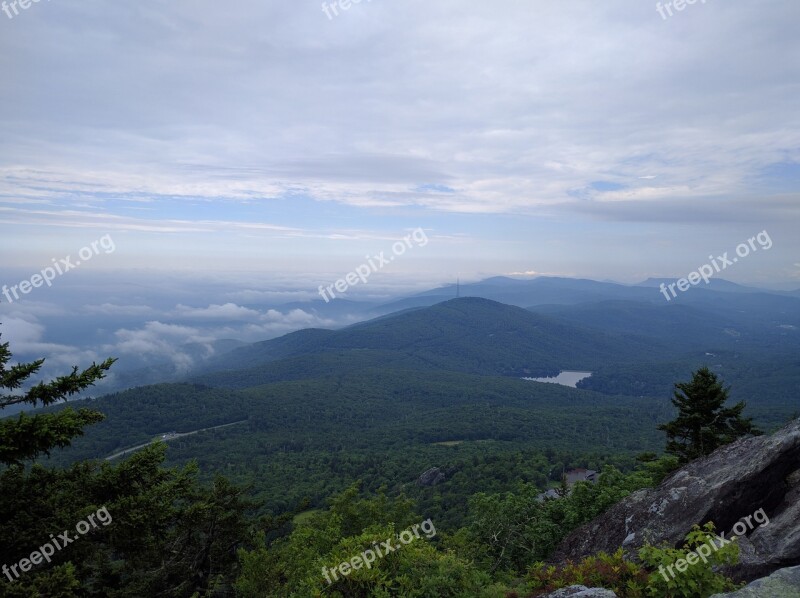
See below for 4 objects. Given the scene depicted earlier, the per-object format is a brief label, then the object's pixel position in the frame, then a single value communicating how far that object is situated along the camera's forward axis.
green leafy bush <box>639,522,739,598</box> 7.36
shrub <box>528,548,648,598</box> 8.16
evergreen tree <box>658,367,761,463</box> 25.25
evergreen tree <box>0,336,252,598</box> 10.27
